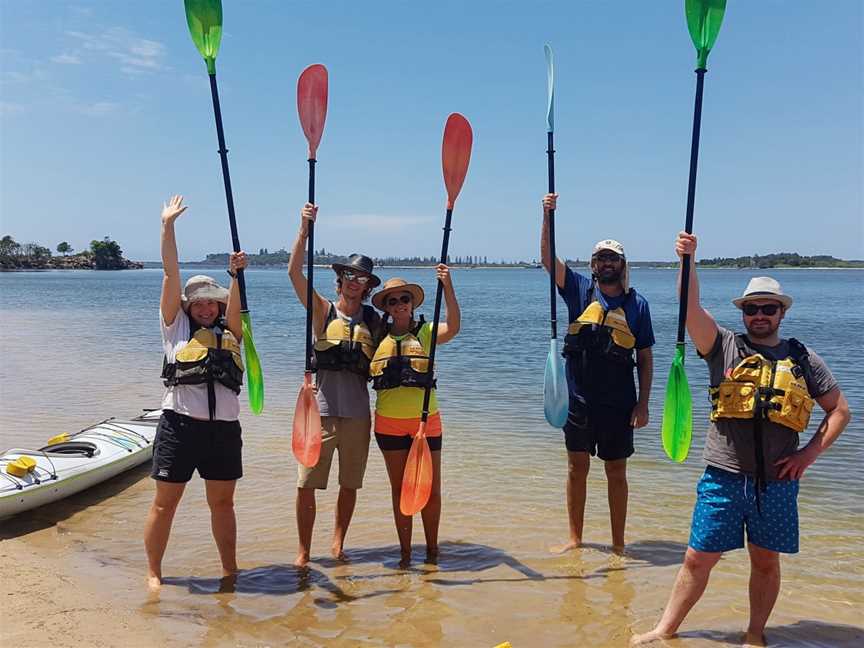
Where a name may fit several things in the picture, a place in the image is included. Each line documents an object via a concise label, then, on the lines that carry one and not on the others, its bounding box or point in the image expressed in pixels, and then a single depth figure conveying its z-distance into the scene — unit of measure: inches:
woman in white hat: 146.1
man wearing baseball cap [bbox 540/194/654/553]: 166.6
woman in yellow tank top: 159.5
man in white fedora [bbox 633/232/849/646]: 120.1
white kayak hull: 195.5
